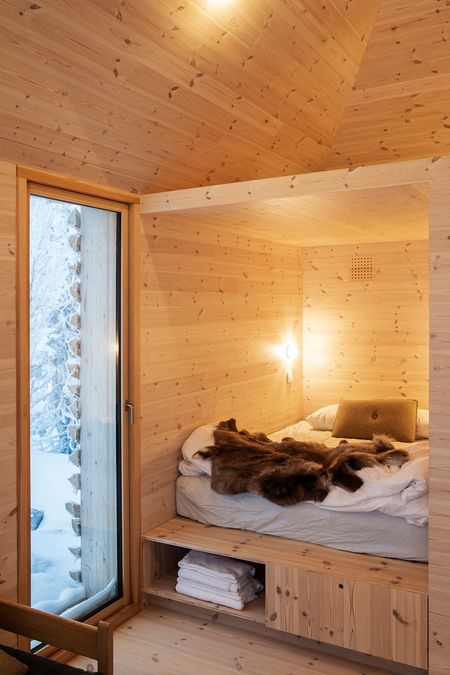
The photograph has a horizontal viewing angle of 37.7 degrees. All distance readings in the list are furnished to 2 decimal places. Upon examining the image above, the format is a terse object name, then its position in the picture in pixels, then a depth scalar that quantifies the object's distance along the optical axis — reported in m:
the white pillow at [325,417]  5.03
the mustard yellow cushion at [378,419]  4.72
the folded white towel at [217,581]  3.34
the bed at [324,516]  3.11
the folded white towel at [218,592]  3.34
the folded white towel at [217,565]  3.37
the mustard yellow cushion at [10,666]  2.19
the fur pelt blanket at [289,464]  3.33
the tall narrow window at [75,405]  2.98
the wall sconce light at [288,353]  5.21
